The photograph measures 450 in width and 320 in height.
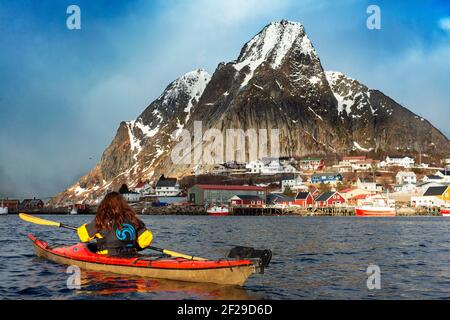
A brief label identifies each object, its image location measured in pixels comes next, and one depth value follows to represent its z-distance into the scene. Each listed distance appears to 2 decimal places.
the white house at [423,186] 155.70
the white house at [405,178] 185.75
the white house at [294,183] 187.88
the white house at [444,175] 179.84
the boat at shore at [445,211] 128.09
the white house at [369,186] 174.43
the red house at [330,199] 151.00
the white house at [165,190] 198.88
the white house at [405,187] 160.86
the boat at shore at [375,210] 130.38
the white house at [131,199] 197.12
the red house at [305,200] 150.62
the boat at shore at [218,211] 143.75
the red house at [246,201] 156.75
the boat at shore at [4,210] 181.25
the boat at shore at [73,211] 185.62
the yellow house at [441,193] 139.18
